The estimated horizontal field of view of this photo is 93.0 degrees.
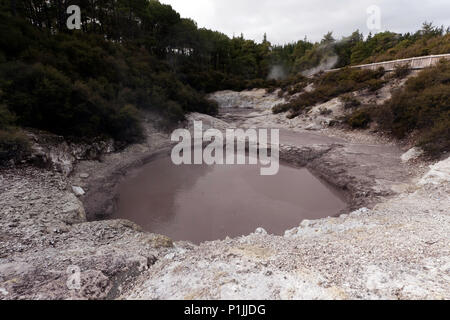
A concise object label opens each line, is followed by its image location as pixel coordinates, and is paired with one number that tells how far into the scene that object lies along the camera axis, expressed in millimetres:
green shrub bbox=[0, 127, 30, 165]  7477
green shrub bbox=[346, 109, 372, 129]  16469
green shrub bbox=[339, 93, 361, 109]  18845
